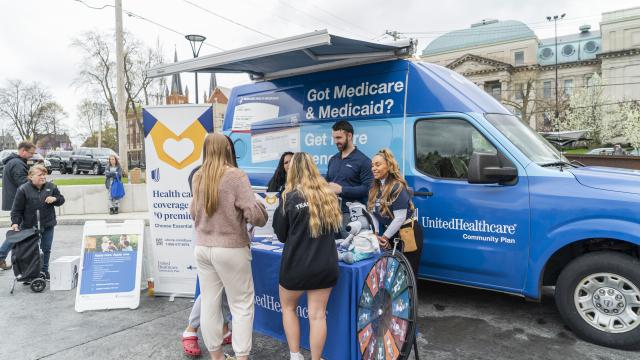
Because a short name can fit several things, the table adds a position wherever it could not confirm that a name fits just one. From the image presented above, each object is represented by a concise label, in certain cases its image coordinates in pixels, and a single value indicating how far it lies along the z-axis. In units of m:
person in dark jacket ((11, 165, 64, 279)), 5.73
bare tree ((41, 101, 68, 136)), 63.62
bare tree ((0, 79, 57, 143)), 59.91
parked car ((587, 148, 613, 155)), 22.45
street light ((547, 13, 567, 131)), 45.40
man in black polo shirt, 4.35
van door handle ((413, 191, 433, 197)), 4.41
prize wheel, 2.87
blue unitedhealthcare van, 3.63
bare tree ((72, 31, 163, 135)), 36.88
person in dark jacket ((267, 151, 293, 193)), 4.91
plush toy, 3.00
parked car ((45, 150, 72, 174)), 30.69
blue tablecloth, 2.87
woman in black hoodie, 2.77
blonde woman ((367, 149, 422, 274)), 3.81
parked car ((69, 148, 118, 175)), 28.55
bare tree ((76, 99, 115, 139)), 59.66
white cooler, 5.61
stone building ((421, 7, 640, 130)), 58.12
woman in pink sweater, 3.02
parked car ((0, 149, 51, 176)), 28.51
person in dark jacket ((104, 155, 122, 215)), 11.78
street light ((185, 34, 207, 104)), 13.52
